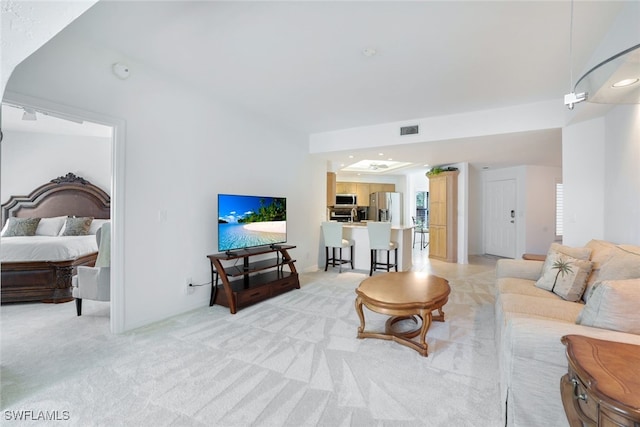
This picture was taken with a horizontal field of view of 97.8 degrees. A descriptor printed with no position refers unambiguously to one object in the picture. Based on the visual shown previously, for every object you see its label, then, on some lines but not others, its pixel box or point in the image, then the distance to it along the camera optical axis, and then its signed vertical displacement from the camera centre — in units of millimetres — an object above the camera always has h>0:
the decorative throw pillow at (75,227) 4621 -254
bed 3463 -678
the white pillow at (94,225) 4844 -233
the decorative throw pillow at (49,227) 4656 -255
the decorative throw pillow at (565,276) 2328 -557
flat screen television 3398 -122
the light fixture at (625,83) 1388 +657
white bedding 3488 -485
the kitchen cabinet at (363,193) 9523 +663
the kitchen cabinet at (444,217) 6367 -107
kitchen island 5316 -639
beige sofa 1392 -683
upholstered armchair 2930 -673
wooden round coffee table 2273 -733
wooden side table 835 -558
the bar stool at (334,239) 5273 -523
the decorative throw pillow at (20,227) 4410 -244
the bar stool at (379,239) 4871 -473
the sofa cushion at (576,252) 2525 -366
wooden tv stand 3252 -917
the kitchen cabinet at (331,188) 6340 +558
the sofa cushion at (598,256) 2321 -379
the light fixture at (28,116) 3668 +1308
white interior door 6750 -138
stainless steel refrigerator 9336 +178
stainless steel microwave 9219 +436
